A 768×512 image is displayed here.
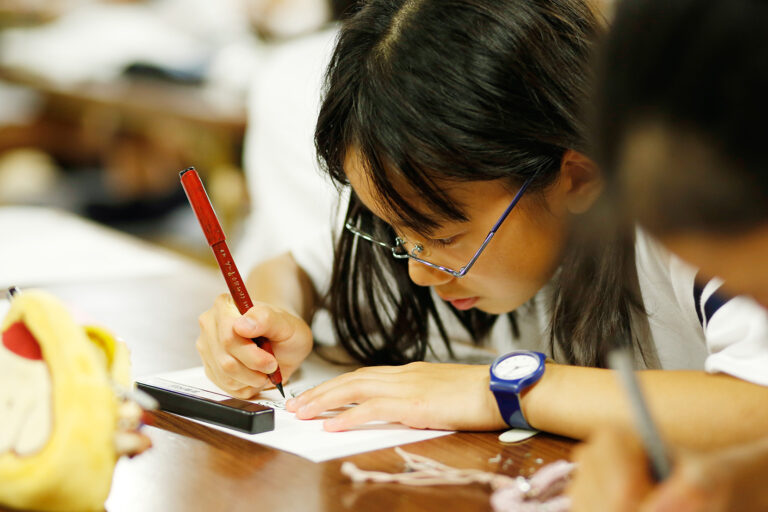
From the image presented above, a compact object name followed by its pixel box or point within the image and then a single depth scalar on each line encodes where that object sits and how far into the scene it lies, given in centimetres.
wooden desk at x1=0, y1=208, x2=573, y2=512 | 91
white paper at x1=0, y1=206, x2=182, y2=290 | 146
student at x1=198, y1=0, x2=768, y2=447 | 100
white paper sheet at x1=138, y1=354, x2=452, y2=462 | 97
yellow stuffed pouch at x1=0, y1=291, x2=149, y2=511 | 87
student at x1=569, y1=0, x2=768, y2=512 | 73
